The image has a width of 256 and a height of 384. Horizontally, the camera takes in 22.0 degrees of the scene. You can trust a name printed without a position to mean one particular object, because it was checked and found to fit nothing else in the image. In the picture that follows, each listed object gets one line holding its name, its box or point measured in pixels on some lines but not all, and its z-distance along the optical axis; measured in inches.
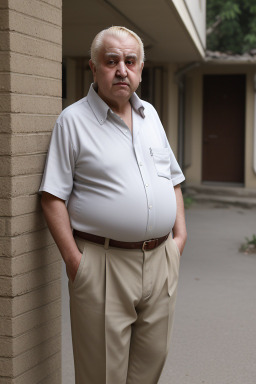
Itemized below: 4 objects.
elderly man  105.4
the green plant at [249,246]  338.7
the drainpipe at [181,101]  548.2
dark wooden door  602.9
